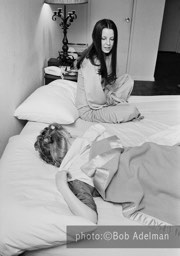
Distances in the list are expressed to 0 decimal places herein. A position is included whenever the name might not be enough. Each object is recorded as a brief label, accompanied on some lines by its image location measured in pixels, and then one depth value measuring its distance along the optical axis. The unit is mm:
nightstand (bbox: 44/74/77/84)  2084
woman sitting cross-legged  1582
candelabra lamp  2206
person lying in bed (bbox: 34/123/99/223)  856
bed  778
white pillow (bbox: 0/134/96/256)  773
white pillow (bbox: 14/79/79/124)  1454
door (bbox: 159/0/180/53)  5445
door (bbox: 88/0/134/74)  3268
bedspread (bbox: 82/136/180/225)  902
